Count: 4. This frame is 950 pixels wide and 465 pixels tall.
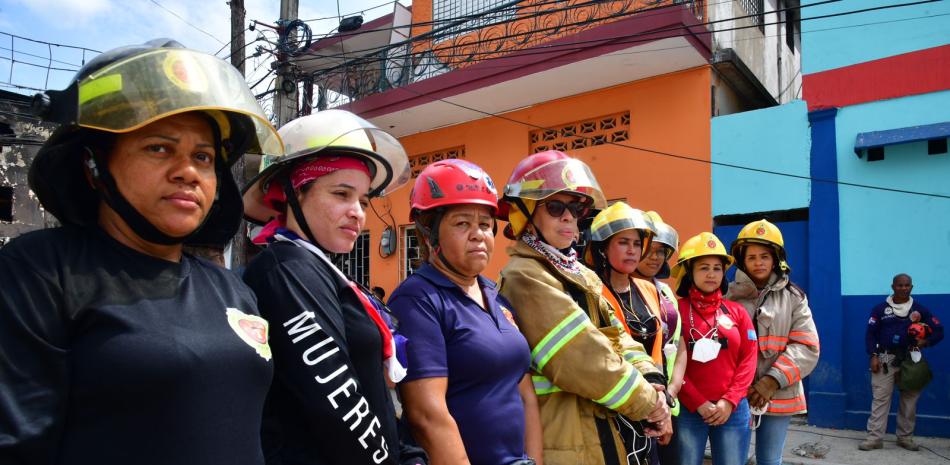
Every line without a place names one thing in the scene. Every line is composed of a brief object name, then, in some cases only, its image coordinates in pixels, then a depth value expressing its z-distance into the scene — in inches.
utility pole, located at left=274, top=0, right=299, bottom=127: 348.8
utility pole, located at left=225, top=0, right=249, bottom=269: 320.8
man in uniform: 249.4
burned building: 569.0
